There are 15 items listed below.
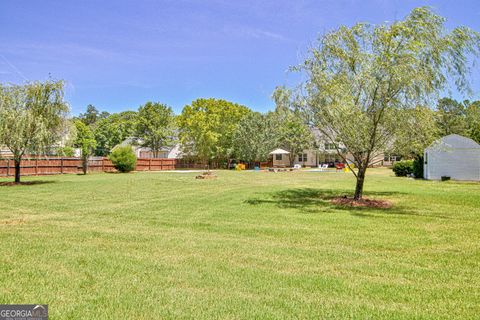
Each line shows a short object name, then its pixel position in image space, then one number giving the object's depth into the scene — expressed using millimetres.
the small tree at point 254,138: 48031
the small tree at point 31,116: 19641
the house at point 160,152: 55369
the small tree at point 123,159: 36206
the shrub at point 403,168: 29434
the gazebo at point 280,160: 54806
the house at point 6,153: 27078
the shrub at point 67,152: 22012
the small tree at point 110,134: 63000
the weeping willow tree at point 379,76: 11891
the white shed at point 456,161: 24062
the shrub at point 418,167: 26938
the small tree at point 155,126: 51969
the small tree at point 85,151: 34125
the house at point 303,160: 54769
